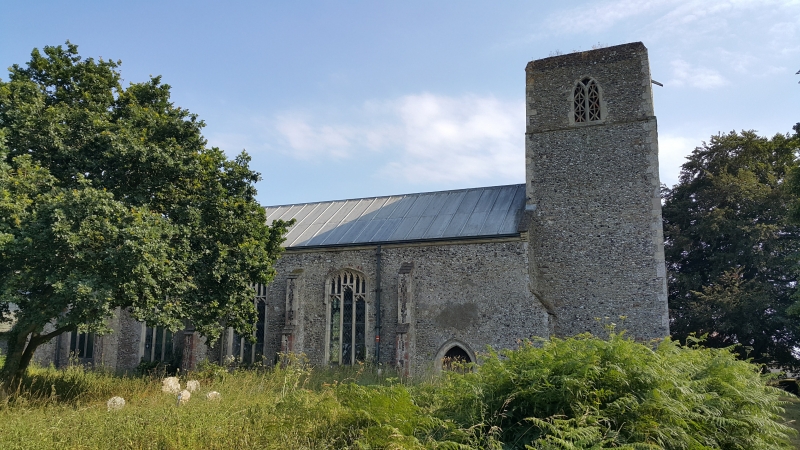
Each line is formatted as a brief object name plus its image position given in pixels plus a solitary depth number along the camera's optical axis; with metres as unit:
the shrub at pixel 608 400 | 6.83
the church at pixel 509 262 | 18.95
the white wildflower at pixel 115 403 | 10.62
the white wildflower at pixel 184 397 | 10.28
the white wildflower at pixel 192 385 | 11.98
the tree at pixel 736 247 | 20.52
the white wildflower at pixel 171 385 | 12.23
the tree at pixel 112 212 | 11.80
